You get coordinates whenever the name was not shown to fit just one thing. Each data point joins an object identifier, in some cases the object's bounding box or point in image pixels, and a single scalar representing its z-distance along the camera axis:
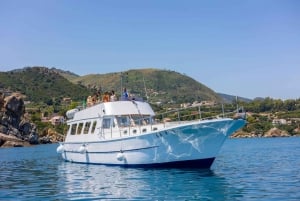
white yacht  24.09
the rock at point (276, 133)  122.81
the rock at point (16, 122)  103.06
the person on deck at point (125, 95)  30.65
